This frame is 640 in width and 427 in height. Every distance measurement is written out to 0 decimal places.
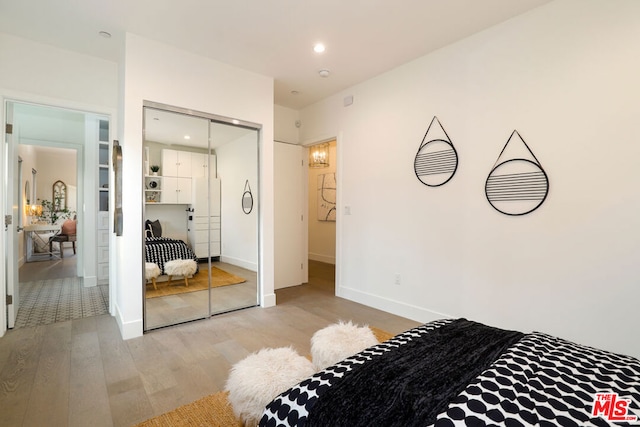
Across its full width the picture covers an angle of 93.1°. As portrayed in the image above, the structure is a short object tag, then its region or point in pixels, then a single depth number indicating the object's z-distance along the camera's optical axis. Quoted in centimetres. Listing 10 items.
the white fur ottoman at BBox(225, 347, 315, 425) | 138
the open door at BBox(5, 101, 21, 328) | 296
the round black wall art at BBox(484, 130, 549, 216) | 249
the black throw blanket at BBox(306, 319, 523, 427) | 96
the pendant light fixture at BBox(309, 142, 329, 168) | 658
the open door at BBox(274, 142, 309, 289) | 462
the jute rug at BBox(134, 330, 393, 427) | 171
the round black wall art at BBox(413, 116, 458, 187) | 308
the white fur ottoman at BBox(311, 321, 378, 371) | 174
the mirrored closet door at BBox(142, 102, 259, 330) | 306
